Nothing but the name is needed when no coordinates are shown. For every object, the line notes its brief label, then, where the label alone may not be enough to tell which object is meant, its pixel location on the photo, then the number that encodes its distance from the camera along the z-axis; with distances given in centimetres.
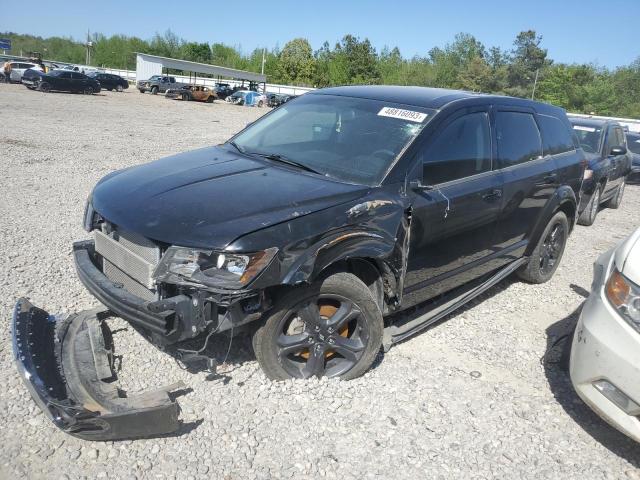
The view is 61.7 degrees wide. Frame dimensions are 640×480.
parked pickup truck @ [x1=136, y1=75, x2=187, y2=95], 4166
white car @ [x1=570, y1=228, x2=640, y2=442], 270
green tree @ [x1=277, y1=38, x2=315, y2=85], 7512
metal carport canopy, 4923
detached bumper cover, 260
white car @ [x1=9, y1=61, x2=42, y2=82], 3394
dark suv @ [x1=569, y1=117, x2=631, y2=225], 823
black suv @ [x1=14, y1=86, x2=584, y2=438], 281
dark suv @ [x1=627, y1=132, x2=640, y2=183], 1288
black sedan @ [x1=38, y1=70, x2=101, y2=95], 3092
